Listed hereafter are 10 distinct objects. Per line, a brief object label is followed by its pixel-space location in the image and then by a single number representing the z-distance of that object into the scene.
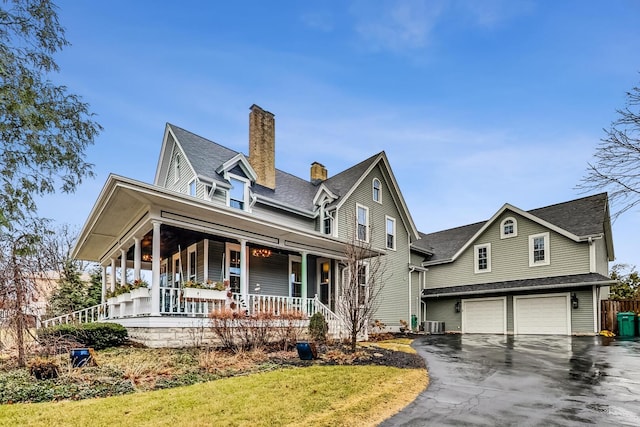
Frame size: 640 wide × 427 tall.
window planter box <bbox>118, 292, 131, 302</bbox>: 12.31
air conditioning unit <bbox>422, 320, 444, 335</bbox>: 22.94
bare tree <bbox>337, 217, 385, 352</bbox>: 10.87
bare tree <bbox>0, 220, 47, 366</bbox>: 8.27
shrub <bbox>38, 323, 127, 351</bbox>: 10.18
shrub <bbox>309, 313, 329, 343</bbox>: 12.59
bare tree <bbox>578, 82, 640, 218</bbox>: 9.43
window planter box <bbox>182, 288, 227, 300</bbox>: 11.16
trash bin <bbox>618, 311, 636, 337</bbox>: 18.83
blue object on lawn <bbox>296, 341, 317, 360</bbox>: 9.29
